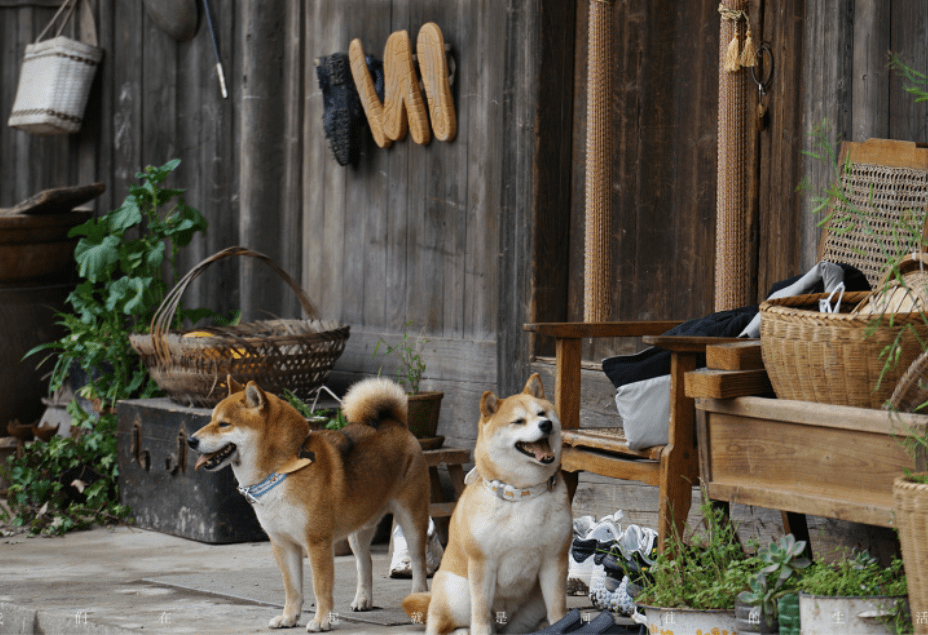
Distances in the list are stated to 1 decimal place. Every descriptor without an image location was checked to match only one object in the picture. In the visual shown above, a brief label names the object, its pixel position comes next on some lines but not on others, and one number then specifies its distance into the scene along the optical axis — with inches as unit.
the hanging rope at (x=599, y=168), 361.4
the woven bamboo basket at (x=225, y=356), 405.4
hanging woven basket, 547.2
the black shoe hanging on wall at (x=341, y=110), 457.1
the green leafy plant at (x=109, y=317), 456.8
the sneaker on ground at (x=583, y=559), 323.6
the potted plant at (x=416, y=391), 400.5
